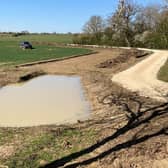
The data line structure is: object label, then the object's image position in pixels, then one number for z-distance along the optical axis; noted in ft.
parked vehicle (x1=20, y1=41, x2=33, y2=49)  128.65
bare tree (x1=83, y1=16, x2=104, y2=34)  186.09
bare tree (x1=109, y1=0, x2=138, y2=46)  151.53
